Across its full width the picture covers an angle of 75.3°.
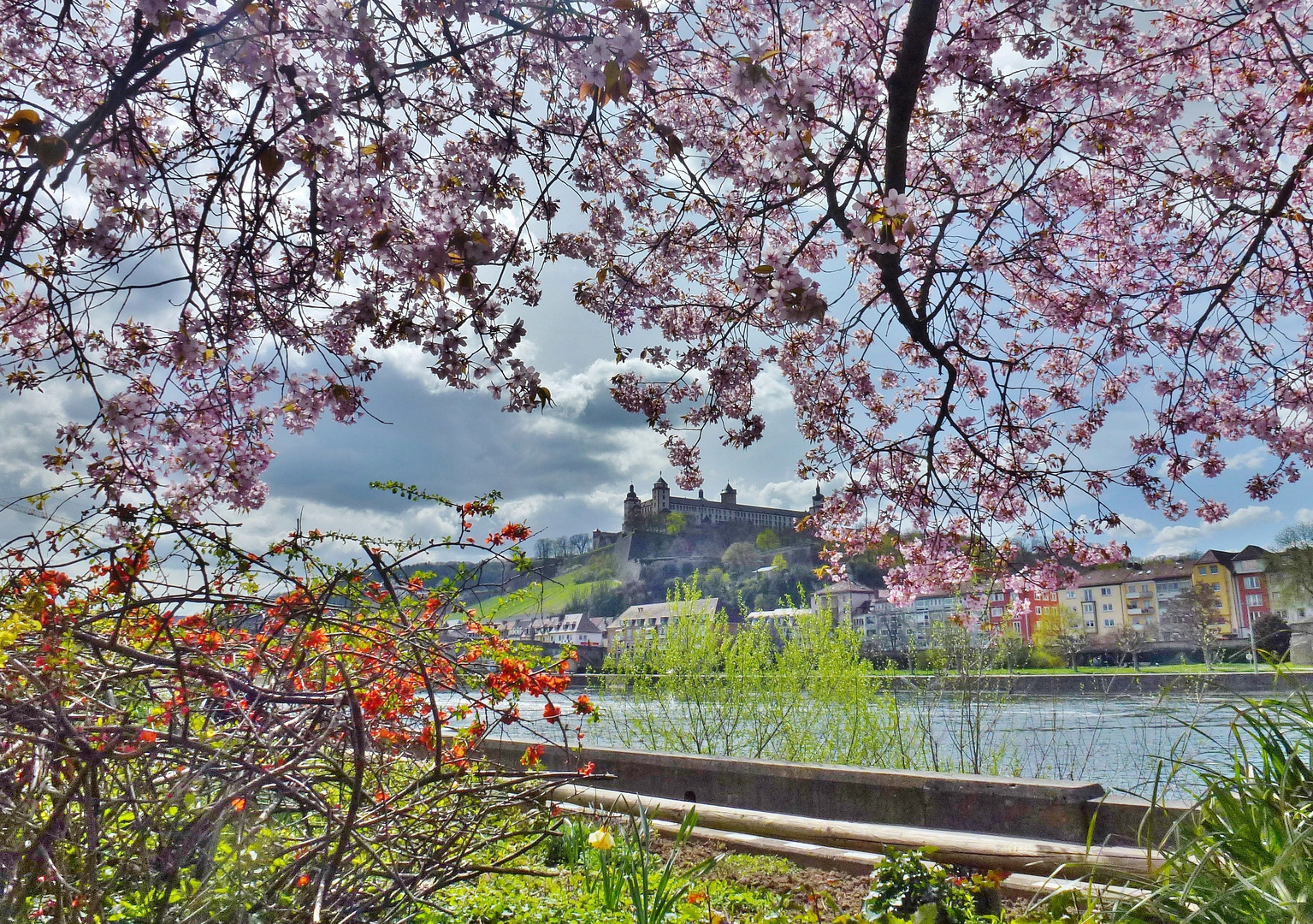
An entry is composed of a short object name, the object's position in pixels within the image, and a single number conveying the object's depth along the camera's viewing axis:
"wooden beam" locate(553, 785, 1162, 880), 2.79
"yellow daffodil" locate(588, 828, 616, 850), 2.71
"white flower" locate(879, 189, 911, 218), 2.62
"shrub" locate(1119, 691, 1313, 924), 1.95
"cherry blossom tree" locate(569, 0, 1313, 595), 4.73
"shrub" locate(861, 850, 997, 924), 2.64
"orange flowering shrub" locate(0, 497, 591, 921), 2.06
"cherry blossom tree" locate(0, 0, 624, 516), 3.00
